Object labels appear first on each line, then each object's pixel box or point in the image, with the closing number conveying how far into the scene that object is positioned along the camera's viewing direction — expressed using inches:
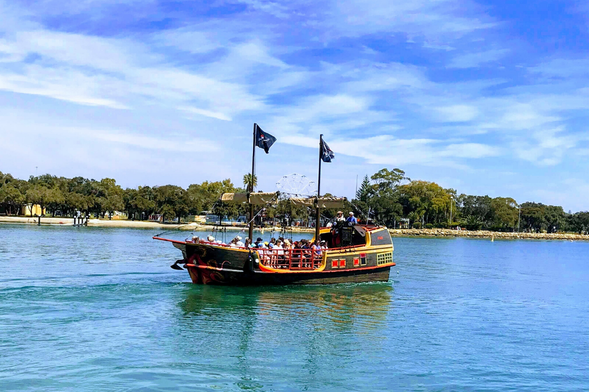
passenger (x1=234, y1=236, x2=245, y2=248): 1093.8
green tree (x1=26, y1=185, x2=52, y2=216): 4005.9
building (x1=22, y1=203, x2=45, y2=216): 4809.3
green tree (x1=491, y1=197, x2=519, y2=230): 6131.9
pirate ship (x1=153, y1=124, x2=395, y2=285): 1067.3
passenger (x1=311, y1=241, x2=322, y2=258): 1173.1
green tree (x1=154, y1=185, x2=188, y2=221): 4498.0
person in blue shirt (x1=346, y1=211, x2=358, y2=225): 1303.9
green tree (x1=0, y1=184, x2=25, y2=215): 4008.1
